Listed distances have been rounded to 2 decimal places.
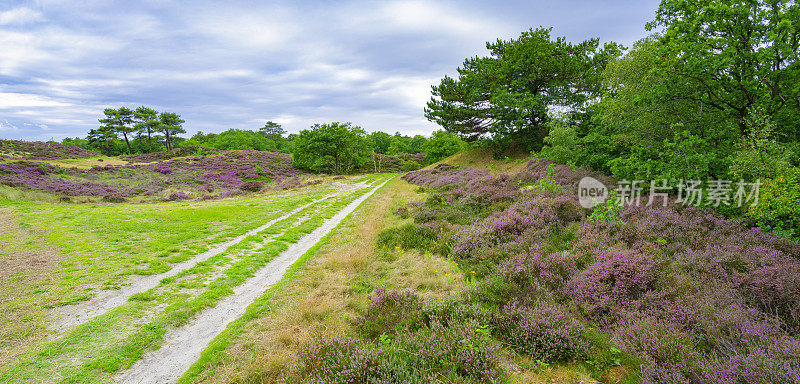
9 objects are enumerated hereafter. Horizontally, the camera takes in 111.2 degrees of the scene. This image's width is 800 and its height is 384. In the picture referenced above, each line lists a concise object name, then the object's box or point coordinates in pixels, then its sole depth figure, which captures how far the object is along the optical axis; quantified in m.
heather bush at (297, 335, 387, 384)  3.90
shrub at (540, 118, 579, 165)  18.39
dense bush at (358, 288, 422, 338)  5.28
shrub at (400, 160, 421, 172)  65.86
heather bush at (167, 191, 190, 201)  27.14
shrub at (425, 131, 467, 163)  65.00
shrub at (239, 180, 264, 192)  31.97
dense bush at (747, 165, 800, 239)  6.09
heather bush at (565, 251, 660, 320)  5.06
